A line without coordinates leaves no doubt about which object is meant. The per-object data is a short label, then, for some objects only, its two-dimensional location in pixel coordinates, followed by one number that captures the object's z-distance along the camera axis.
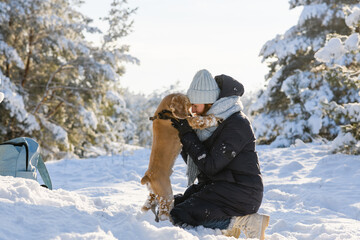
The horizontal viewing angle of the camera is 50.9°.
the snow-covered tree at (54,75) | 11.87
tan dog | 3.29
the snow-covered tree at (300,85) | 13.90
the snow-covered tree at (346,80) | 7.96
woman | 3.22
